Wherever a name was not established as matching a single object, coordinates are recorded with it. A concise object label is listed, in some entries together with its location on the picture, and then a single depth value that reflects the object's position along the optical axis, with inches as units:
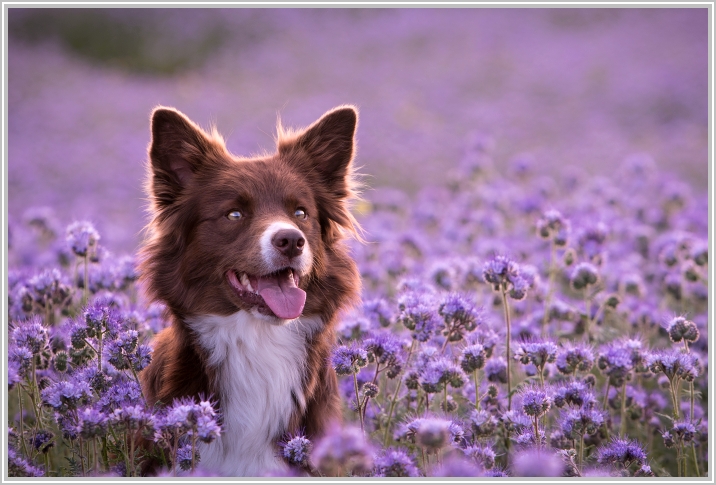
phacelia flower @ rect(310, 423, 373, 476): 175.0
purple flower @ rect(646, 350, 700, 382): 273.7
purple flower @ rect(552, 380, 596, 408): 261.6
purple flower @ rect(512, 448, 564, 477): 161.5
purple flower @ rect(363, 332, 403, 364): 271.1
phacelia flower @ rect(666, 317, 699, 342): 297.0
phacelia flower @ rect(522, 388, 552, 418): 251.0
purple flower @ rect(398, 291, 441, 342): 291.0
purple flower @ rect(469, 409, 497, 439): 267.7
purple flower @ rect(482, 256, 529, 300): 299.3
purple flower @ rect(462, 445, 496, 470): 241.8
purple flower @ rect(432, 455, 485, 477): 176.4
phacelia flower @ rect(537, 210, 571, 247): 392.2
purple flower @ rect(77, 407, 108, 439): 220.4
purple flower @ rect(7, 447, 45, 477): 239.9
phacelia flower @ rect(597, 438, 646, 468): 249.8
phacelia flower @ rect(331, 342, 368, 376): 256.5
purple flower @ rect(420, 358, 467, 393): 270.5
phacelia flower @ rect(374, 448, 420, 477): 210.2
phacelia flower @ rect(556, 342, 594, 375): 295.4
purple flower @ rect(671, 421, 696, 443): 268.4
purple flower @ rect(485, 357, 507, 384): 331.0
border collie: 270.8
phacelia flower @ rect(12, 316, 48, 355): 252.5
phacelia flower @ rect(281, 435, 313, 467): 242.8
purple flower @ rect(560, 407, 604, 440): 249.6
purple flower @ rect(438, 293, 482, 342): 295.1
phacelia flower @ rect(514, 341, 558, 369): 275.9
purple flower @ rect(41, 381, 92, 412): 233.5
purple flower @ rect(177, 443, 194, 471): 239.5
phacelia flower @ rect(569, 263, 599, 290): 372.2
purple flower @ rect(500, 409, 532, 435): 260.7
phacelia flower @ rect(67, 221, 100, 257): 343.6
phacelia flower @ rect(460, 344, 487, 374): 288.2
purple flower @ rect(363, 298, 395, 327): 347.3
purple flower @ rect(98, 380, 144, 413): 235.5
